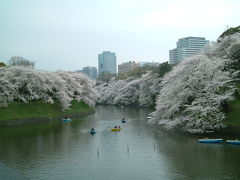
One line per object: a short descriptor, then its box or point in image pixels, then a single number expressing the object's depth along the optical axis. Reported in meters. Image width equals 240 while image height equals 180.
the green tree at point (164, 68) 82.50
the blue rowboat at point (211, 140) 30.92
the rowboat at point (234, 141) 29.30
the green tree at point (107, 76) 160.15
